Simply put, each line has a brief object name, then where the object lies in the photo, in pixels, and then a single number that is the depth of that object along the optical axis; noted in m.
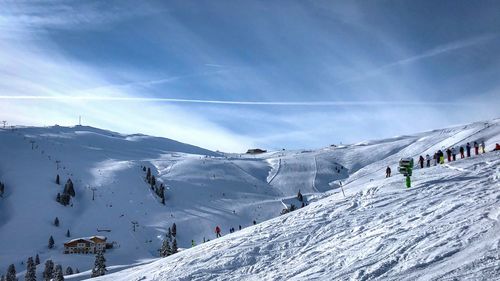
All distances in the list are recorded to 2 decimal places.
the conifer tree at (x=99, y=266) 46.19
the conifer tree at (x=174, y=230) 93.99
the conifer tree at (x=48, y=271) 54.77
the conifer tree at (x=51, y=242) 85.79
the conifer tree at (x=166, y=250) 49.54
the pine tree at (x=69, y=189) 113.66
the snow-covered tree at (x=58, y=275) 45.21
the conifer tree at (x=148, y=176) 132.09
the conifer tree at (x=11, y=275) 56.24
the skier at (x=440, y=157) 34.06
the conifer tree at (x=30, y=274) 55.56
